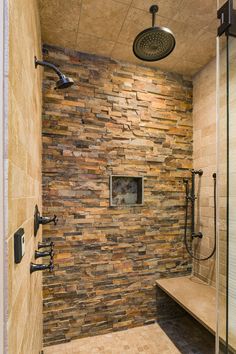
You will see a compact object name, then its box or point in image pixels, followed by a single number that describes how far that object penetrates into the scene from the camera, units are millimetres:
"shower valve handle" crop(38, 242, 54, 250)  1373
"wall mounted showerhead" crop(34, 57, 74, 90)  1280
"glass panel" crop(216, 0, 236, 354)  1080
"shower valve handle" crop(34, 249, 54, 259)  1128
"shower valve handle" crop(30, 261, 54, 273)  934
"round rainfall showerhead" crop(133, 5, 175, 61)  1420
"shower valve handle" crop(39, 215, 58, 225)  1329
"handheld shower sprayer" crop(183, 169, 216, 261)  2318
